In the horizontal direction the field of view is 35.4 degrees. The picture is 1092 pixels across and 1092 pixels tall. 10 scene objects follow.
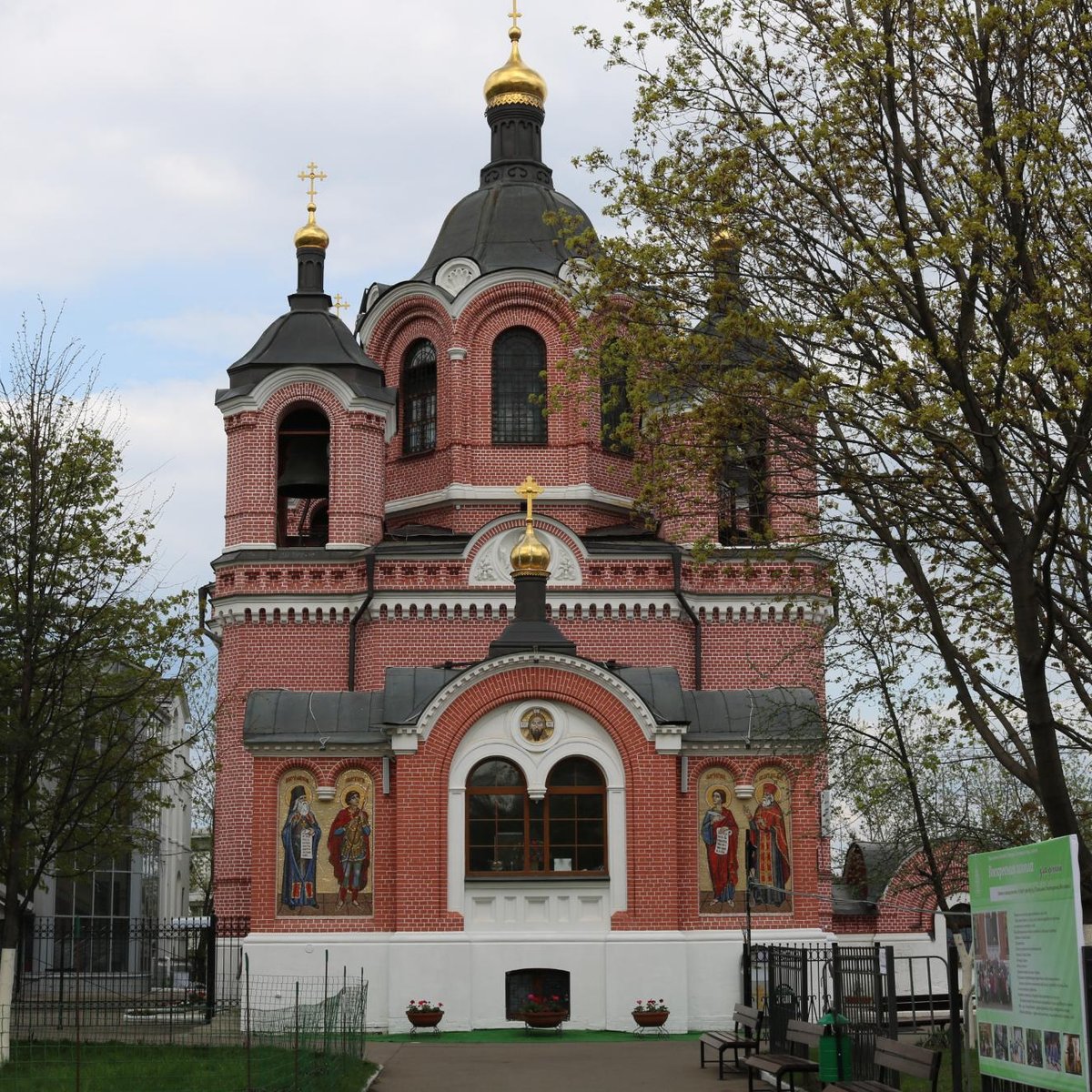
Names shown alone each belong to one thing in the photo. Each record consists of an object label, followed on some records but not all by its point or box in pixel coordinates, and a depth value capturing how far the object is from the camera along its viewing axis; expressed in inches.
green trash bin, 548.1
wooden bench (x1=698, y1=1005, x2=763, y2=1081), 650.8
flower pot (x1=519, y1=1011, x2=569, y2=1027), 816.9
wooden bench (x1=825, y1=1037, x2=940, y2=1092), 454.9
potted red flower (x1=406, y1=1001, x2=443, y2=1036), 824.3
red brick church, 850.8
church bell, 1059.9
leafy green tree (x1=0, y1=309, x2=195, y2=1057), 701.9
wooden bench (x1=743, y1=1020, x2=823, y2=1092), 559.5
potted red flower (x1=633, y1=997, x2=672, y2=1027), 824.3
